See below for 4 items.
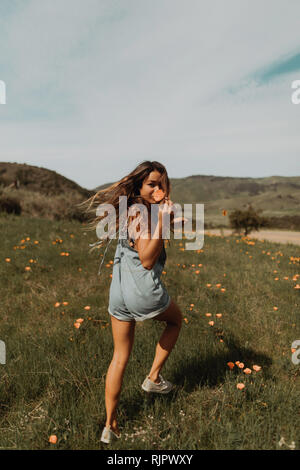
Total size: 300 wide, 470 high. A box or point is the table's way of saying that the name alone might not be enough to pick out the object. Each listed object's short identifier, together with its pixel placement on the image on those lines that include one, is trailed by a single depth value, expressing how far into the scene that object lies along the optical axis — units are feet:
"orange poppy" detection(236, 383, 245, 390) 8.02
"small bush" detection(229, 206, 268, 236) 109.29
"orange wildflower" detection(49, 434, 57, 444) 6.59
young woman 6.75
